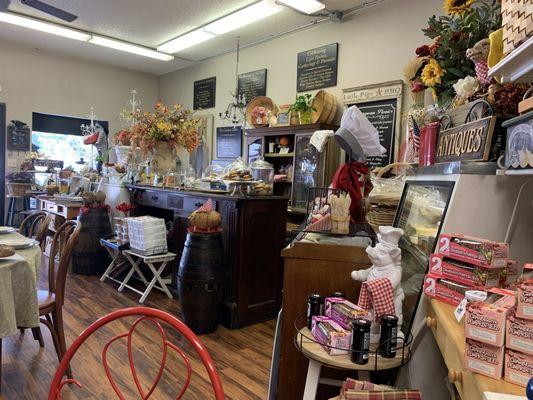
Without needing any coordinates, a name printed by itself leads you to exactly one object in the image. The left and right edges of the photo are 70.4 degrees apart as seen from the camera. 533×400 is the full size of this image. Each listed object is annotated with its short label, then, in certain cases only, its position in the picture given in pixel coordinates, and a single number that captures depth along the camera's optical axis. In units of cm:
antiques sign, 125
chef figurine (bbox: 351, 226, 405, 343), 137
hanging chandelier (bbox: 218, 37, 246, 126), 559
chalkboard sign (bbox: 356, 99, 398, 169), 390
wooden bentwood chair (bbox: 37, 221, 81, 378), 227
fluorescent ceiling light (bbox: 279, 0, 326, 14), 370
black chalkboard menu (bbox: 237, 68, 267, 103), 540
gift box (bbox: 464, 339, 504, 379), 77
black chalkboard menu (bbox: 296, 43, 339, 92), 450
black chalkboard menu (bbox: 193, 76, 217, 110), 634
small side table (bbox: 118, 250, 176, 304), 367
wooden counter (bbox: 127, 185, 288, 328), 320
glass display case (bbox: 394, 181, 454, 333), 144
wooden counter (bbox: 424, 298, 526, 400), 75
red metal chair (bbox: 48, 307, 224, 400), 99
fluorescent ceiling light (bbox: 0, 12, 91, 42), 469
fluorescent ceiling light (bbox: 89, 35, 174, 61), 541
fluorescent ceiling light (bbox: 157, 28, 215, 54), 491
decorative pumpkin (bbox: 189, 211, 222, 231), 306
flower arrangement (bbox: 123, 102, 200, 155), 407
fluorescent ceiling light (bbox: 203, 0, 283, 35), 394
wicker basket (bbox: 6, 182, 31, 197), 591
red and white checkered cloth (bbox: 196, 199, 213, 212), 321
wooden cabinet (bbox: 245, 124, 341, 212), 411
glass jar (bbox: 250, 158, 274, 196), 375
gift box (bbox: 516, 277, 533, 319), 73
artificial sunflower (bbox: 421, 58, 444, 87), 192
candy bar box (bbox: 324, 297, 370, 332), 135
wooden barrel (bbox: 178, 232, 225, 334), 301
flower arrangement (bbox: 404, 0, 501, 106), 183
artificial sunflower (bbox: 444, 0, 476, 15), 185
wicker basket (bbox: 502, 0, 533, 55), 81
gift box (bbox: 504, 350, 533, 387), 74
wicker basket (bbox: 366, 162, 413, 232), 211
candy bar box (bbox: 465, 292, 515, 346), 77
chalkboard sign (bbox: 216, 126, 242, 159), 584
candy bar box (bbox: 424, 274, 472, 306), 110
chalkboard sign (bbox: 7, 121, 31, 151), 609
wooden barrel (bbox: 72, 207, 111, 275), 444
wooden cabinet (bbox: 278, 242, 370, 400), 165
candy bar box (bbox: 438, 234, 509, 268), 104
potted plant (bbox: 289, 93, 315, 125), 422
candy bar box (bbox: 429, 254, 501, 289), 105
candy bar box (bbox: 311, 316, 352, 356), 130
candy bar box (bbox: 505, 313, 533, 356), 73
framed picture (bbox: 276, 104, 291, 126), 448
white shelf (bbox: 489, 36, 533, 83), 82
